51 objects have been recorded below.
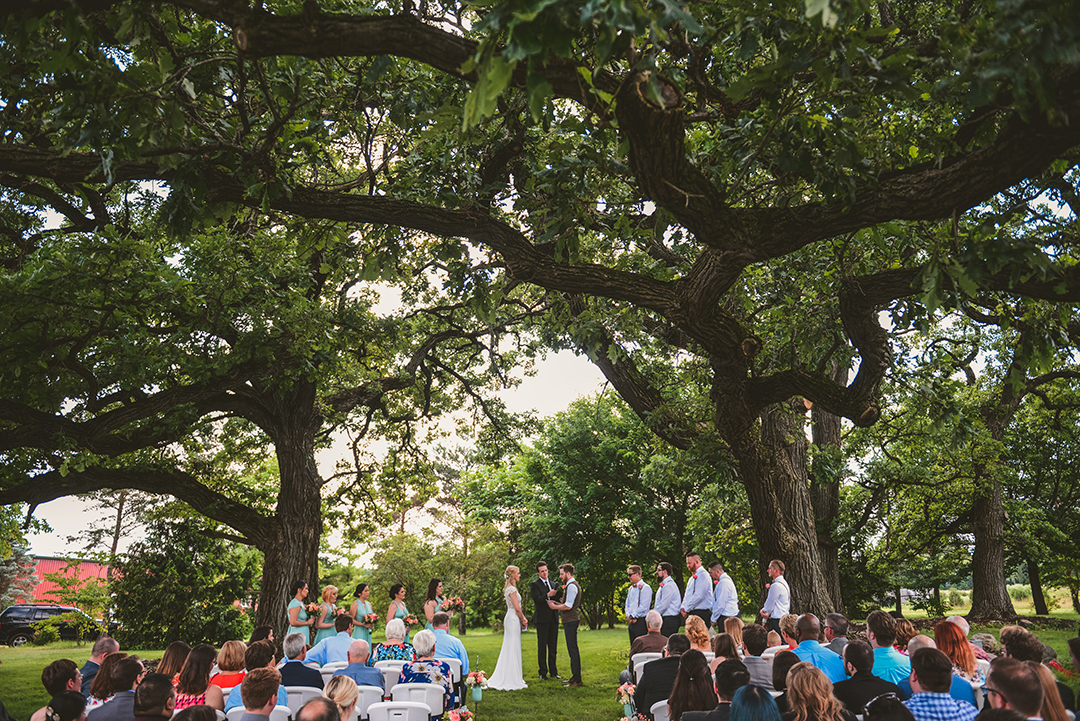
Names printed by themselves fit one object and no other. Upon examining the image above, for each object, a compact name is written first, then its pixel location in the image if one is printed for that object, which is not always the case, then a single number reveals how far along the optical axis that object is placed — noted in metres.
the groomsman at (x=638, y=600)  10.05
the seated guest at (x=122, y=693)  4.07
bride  9.80
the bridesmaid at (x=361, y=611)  8.93
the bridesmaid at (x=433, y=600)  8.55
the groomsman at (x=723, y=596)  8.97
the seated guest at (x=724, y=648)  4.91
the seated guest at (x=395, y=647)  6.72
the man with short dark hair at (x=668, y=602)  9.52
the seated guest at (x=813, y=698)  3.55
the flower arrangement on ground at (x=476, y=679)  6.88
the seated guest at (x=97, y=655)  5.61
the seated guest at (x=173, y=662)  5.12
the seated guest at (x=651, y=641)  6.80
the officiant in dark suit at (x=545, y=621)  10.18
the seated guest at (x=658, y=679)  5.25
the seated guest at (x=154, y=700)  3.77
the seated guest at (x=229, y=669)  5.22
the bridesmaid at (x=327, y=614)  9.15
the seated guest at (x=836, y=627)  5.98
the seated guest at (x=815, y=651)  5.21
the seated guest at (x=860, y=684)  4.21
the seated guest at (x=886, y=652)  4.85
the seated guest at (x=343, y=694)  4.08
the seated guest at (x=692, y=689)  4.16
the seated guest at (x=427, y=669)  6.03
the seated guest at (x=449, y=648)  6.76
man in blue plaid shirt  3.69
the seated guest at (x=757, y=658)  5.07
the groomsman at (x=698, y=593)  9.27
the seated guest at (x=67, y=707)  4.00
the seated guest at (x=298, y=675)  5.56
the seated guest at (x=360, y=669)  5.59
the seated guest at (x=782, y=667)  4.33
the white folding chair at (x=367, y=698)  5.41
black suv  22.31
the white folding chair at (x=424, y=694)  5.59
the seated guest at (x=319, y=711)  3.45
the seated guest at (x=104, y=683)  4.92
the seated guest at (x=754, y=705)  3.47
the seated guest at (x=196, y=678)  4.62
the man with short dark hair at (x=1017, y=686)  3.25
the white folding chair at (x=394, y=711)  4.89
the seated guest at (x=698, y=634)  5.78
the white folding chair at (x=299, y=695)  5.36
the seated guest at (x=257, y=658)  5.01
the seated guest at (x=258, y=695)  3.85
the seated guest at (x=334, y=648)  7.06
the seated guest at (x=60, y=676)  4.62
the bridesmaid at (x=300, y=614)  8.79
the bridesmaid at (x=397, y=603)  8.79
